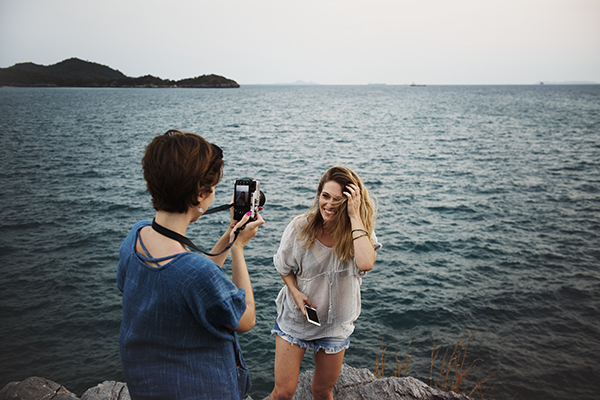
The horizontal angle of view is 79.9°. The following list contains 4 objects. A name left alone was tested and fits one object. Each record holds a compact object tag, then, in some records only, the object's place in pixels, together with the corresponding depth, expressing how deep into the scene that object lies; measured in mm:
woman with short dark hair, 1421
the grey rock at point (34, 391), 3707
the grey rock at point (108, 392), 3918
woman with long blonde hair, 3014
